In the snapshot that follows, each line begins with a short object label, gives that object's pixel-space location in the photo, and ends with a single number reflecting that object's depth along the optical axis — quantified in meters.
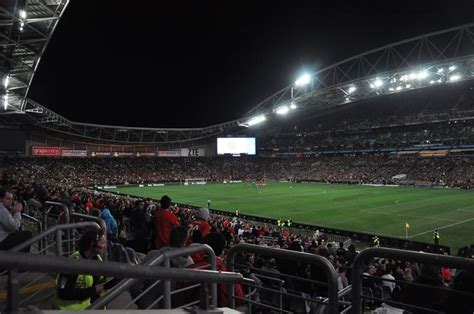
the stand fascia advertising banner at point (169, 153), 84.96
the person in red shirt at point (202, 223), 7.19
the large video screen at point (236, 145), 82.00
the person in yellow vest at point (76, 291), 3.46
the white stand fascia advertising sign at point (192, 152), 88.88
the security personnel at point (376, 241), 18.96
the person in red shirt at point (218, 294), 3.68
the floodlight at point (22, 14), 18.32
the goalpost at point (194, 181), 73.86
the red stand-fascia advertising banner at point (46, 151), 67.62
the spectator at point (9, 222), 4.96
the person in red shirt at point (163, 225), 7.15
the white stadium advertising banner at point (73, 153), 71.60
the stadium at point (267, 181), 3.24
